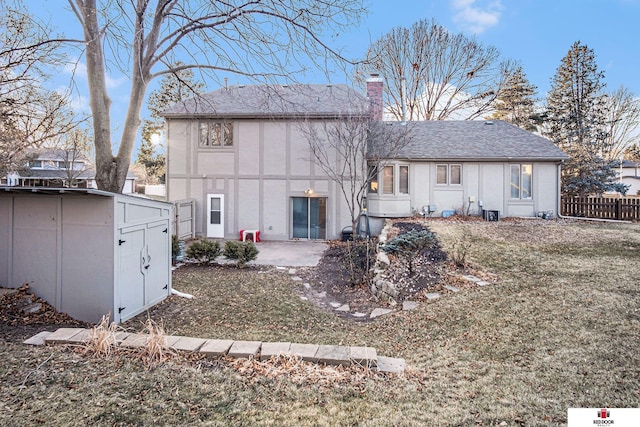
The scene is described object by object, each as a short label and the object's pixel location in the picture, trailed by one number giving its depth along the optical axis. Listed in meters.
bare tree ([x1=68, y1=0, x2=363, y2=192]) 5.53
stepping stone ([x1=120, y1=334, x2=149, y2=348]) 3.58
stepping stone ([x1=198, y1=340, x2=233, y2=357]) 3.51
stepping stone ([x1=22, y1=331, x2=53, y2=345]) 3.73
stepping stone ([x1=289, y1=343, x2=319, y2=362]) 3.41
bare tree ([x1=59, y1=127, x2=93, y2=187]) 16.58
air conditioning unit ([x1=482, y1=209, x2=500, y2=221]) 14.79
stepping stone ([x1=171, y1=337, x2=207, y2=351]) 3.56
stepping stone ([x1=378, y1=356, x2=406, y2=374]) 3.32
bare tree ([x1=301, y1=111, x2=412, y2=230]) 12.74
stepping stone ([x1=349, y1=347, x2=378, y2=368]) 3.37
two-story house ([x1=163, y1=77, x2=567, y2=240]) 14.20
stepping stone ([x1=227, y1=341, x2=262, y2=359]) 3.47
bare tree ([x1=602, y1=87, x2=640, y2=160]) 25.34
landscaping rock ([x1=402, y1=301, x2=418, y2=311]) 5.64
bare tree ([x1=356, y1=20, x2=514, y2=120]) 21.22
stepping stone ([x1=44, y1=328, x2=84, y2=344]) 3.70
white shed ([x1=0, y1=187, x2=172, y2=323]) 4.95
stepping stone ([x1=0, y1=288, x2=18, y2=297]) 5.08
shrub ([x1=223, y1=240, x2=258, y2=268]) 9.18
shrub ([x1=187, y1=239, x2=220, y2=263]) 9.32
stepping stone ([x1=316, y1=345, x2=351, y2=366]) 3.37
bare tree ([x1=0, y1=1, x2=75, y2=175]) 6.02
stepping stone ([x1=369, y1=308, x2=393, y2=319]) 5.67
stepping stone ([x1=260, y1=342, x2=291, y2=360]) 3.43
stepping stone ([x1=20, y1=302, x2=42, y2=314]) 4.89
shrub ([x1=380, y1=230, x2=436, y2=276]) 7.21
